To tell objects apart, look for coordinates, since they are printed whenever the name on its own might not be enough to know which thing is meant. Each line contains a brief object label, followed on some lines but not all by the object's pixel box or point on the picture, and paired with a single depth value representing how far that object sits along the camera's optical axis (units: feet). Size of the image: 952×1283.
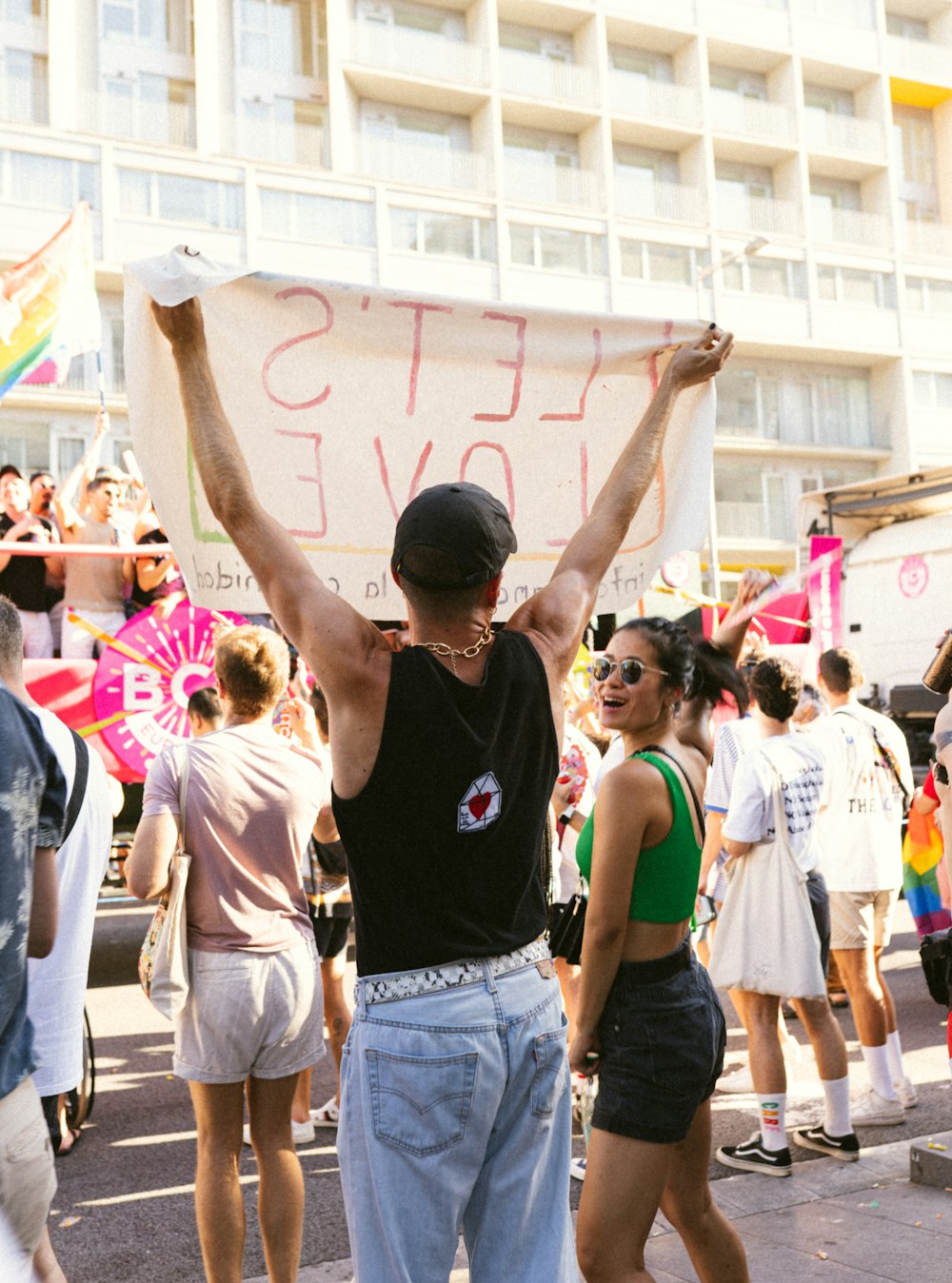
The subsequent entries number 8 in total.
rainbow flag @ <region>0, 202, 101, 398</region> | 25.08
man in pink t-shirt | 11.41
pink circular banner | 21.70
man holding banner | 6.75
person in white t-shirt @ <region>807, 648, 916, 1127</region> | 18.20
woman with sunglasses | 9.23
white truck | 43.55
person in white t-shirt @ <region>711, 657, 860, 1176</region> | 15.80
